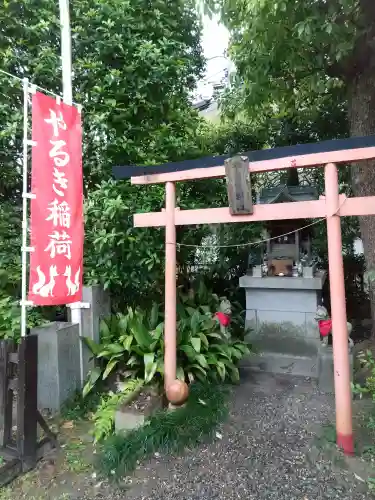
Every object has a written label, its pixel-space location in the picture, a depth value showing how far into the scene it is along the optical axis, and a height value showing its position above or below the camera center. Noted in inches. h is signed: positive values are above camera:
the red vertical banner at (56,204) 138.5 +28.5
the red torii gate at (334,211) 128.6 +22.4
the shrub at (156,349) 176.2 -38.3
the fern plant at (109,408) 147.1 -58.5
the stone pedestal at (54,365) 168.2 -41.9
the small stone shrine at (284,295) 223.0 -16.1
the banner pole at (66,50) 179.8 +111.4
